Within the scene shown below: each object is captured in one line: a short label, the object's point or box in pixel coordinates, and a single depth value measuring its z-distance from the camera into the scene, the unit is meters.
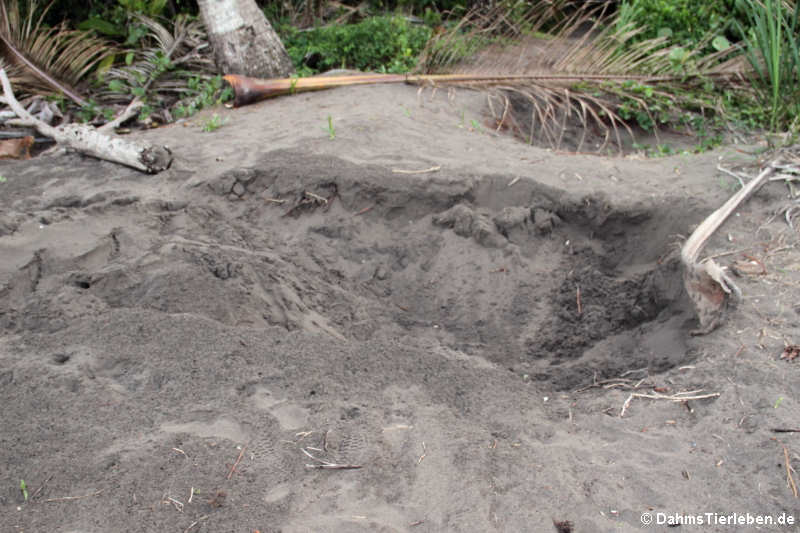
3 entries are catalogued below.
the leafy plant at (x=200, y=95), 5.48
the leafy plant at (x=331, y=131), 4.37
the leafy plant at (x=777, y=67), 4.24
